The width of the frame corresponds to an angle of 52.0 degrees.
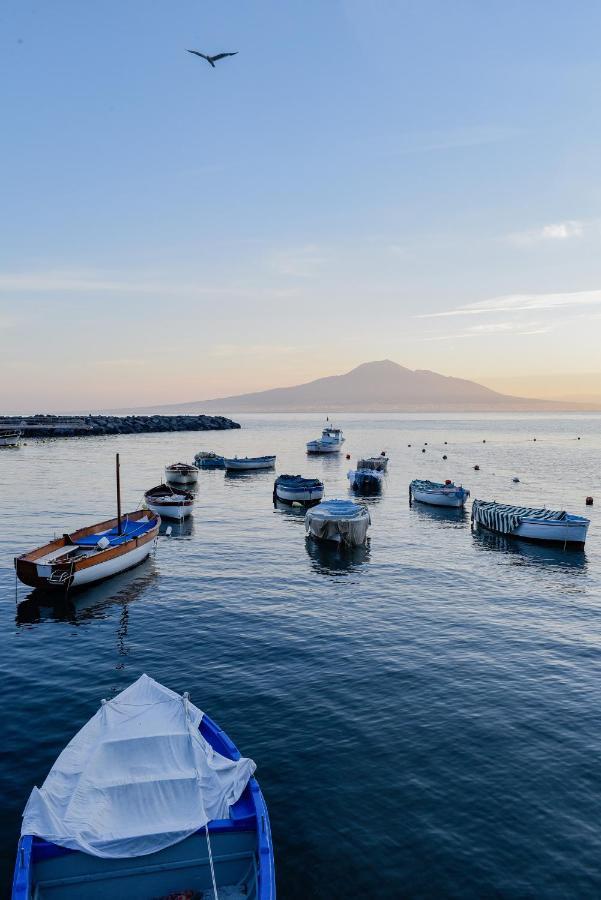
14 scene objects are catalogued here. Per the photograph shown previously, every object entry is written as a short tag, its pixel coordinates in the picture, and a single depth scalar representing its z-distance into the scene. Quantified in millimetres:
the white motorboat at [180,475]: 70688
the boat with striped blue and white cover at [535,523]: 42031
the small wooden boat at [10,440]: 123500
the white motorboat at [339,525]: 40625
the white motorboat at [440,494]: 57750
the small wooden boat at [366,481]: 68750
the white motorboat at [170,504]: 49344
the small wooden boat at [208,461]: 92312
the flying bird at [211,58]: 27953
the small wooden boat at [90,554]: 28562
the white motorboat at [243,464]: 86500
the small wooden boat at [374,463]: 85812
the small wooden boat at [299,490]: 57812
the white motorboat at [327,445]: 118875
